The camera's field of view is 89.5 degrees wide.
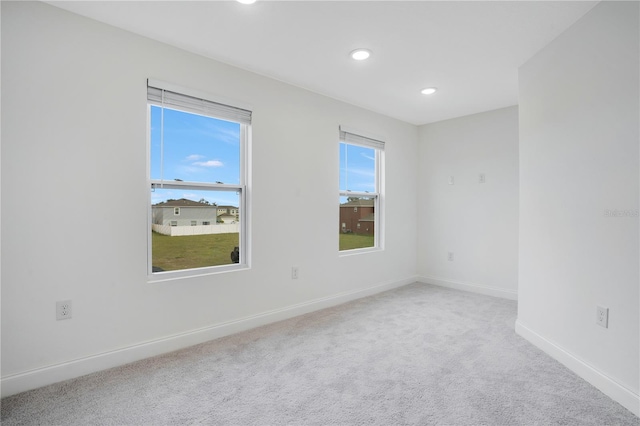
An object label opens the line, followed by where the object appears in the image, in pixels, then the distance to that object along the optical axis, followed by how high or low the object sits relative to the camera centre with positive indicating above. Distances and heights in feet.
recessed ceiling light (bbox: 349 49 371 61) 8.59 +4.32
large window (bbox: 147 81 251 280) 8.46 +0.82
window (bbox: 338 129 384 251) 13.26 +0.92
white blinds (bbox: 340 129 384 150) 12.84 +3.05
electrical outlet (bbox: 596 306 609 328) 6.53 -2.10
